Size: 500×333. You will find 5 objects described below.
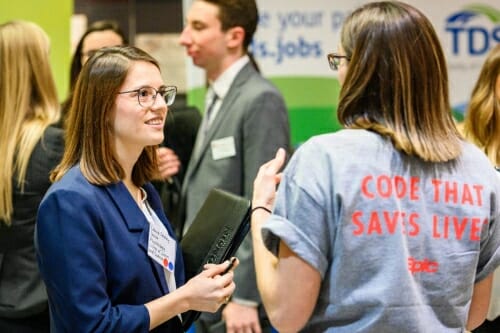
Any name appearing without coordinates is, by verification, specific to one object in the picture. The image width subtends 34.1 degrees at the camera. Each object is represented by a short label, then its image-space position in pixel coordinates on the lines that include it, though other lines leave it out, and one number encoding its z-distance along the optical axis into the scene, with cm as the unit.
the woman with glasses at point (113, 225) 186
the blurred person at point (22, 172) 273
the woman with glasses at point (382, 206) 165
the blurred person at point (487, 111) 290
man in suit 308
